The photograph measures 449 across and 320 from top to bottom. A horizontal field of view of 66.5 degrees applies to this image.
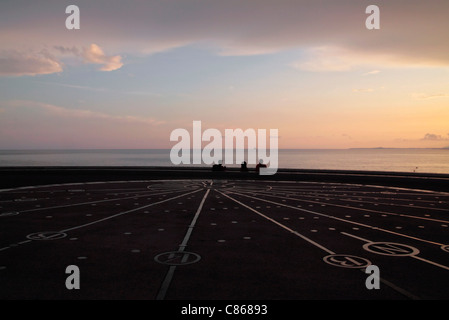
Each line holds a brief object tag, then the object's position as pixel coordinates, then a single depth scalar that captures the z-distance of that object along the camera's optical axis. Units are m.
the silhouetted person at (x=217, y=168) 38.00
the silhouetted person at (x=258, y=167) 36.47
